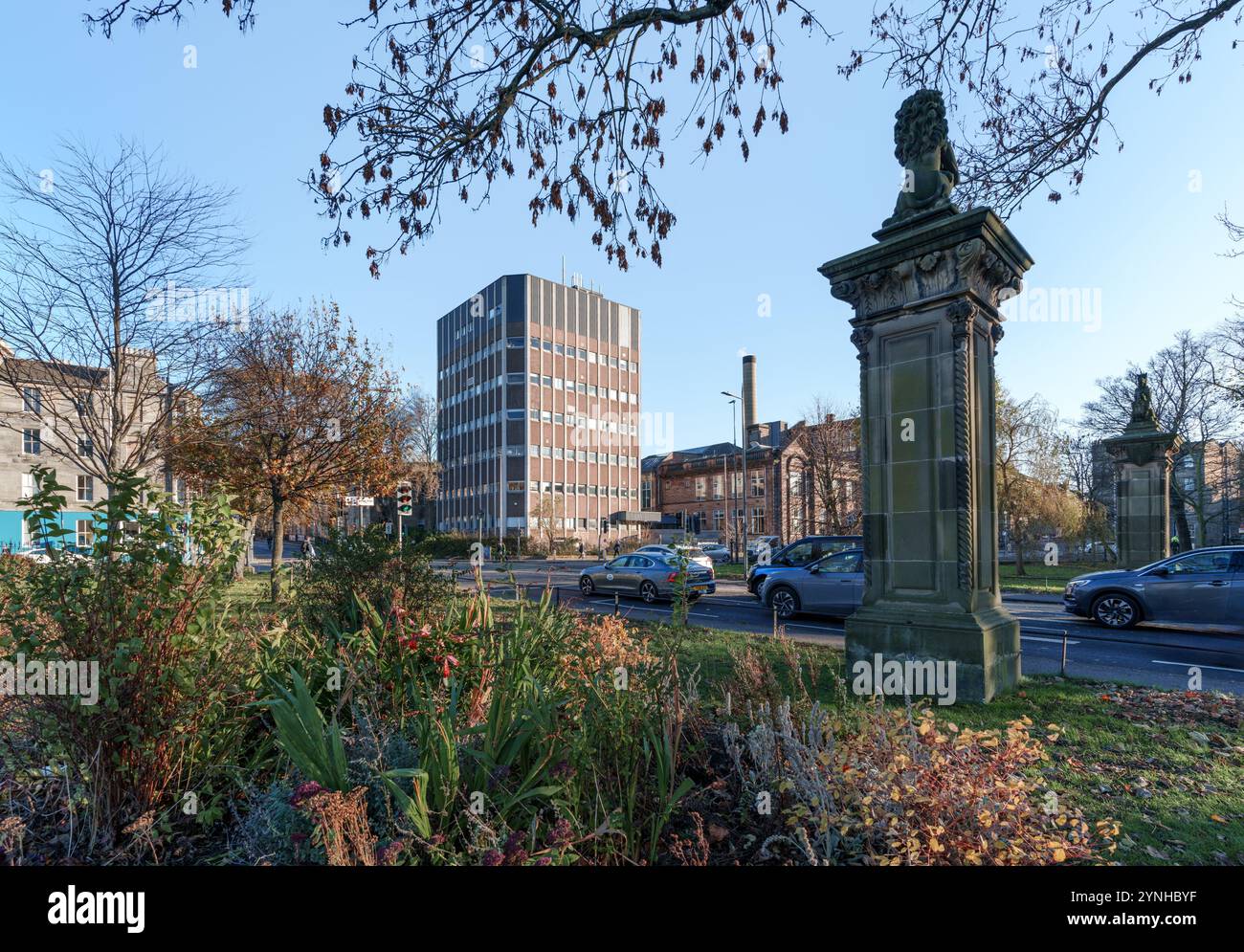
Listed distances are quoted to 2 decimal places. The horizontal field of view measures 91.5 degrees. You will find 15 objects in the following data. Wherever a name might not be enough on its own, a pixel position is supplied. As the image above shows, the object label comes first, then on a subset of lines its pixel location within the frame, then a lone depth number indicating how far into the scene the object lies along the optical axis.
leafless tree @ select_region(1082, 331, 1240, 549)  34.75
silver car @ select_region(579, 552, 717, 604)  18.50
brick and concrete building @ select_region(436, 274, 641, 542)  65.31
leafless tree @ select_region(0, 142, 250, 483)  11.27
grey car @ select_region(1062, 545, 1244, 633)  11.25
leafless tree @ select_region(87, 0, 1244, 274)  4.39
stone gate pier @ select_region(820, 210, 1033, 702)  6.22
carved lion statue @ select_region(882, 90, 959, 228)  6.89
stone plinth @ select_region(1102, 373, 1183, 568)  18.20
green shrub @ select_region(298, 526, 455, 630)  5.50
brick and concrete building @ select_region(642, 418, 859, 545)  32.31
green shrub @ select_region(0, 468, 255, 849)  3.17
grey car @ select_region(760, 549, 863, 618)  13.55
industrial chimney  61.34
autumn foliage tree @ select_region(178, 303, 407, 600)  15.59
